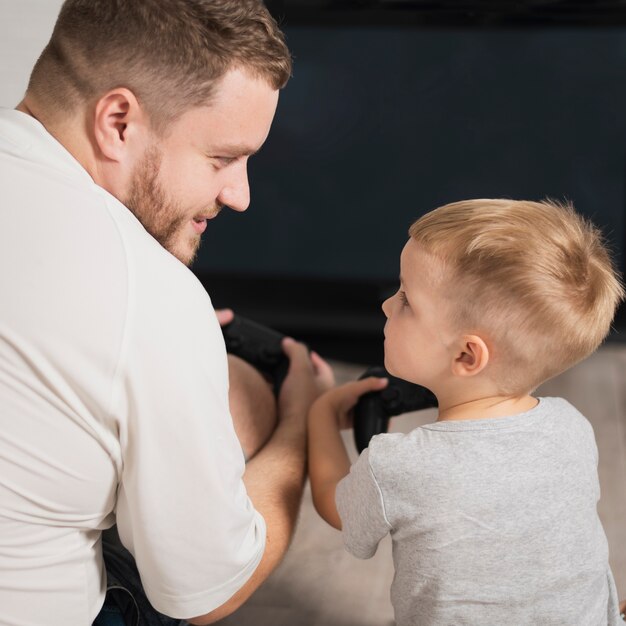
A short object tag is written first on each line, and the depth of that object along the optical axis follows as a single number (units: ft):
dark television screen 7.48
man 2.90
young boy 3.68
